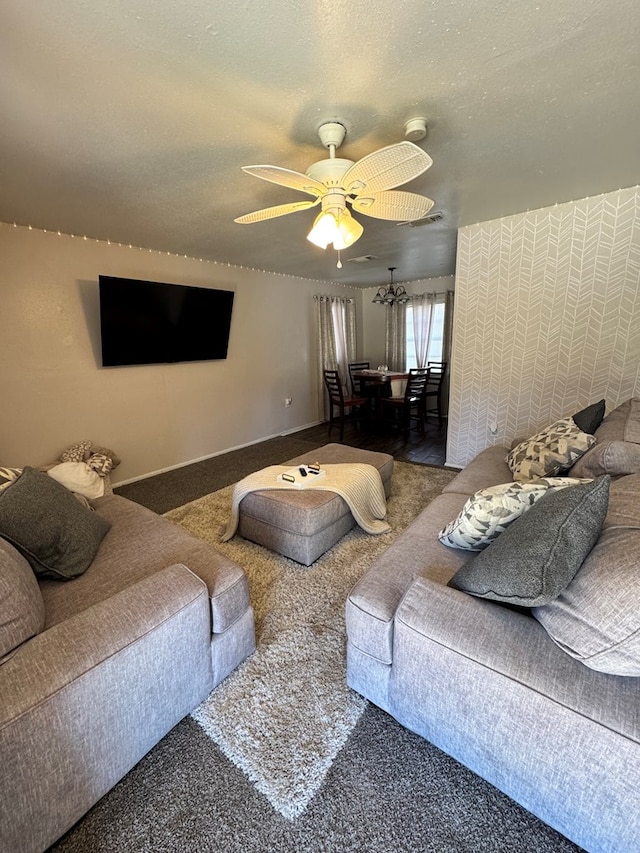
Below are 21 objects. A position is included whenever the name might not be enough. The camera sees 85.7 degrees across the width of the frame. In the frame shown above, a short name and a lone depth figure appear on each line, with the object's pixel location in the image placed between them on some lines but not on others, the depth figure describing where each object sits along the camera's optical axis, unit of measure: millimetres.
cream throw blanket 2307
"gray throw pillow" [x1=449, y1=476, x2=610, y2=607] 887
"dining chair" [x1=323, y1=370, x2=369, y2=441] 4888
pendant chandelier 5535
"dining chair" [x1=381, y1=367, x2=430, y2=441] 4688
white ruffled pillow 2711
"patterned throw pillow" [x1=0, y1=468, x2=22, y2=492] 2076
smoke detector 1618
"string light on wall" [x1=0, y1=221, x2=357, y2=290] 2815
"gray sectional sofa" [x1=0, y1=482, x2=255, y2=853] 850
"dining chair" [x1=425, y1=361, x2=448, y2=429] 5582
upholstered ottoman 2098
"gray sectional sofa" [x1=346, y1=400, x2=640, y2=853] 784
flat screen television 3154
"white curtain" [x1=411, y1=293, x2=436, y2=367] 5977
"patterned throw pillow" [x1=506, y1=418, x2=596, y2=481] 1924
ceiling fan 1396
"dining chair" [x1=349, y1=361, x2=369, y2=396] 6082
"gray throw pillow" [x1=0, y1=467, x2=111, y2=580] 1321
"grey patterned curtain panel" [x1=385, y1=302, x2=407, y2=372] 6324
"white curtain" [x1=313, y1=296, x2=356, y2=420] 5698
